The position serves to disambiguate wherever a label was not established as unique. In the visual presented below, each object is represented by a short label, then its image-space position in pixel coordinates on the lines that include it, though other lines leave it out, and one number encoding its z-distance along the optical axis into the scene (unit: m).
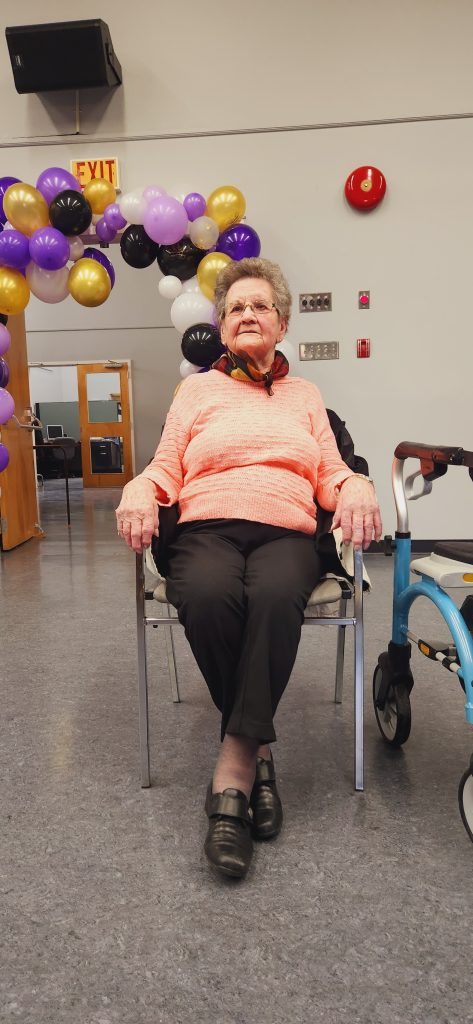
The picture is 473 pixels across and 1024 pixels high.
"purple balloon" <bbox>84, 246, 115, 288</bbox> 3.61
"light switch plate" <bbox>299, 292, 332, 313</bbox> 3.80
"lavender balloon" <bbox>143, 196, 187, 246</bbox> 3.21
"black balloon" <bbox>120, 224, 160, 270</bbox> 3.38
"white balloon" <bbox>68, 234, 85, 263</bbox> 3.46
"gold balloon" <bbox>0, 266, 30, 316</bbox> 3.35
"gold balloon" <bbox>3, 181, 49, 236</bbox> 3.24
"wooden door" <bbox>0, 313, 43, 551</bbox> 4.39
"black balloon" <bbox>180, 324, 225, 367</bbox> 3.26
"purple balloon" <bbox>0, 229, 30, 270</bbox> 3.24
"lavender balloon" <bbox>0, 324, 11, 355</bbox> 3.59
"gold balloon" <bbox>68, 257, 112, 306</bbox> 3.39
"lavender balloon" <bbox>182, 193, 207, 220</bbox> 3.32
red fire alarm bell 3.64
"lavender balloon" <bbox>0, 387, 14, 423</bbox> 3.61
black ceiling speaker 3.51
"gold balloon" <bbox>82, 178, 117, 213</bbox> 3.37
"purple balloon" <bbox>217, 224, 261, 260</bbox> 3.32
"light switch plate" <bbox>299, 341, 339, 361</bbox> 3.82
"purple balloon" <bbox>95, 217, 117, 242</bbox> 3.43
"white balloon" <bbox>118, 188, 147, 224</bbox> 3.28
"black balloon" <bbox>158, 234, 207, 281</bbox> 3.41
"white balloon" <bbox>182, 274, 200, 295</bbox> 3.46
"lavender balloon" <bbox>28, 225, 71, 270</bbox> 3.23
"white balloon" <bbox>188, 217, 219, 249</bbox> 3.32
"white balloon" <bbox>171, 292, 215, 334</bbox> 3.33
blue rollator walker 1.22
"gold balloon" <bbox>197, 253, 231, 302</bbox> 3.25
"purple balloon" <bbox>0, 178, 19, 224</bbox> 3.40
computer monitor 12.52
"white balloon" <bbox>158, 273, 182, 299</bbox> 3.46
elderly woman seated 1.24
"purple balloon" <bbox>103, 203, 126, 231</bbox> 3.37
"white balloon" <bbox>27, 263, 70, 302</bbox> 3.42
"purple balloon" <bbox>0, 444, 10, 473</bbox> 3.61
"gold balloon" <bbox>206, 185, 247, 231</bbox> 3.34
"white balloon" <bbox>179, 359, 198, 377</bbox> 3.51
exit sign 3.83
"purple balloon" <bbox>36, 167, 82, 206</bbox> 3.34
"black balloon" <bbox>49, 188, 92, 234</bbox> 3.23
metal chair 1.36
